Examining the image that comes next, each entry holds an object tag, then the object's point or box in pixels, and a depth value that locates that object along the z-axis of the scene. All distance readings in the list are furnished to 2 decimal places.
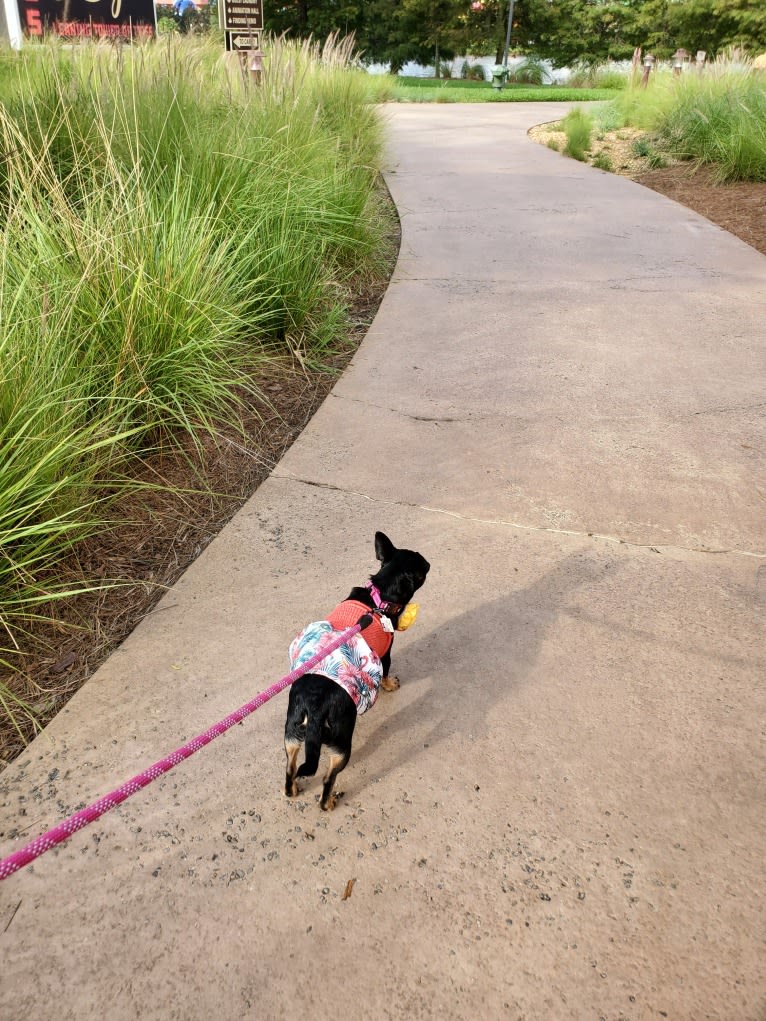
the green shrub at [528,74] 36.50
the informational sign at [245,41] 9.36
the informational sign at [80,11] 18.86
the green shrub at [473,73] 40.53
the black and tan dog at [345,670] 1.92
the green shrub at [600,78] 28.08
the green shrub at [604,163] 11.45
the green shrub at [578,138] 12.20
